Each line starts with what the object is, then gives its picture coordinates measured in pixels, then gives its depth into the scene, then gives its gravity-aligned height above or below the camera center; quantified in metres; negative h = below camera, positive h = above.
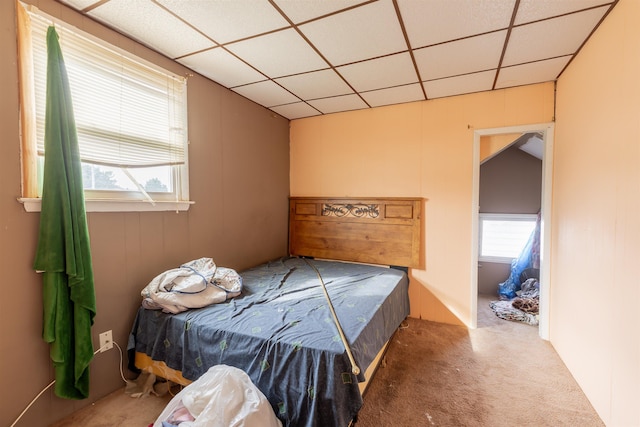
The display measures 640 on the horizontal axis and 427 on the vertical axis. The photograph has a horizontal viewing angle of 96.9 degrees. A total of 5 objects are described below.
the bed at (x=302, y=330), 1.29 -0.68
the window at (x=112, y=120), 1.46 +0.55
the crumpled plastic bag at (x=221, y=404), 1.17 -0.86
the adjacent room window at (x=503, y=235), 3.98 -0.40
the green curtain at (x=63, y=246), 1.43 -0.20
